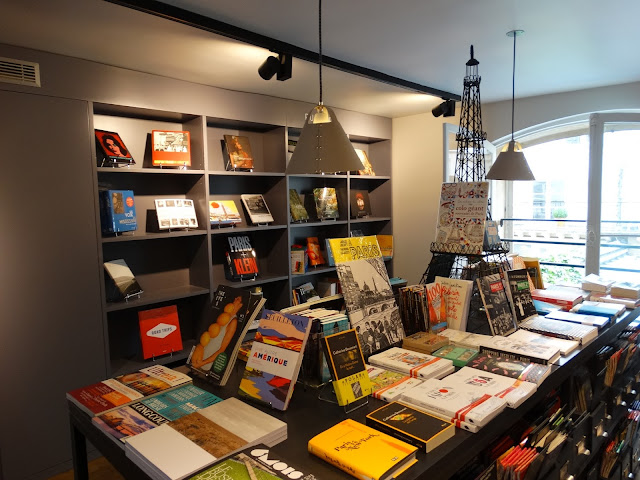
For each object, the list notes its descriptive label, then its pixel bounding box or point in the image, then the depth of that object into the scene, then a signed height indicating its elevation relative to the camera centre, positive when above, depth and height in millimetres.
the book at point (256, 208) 3725 -11
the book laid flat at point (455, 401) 1199 -586
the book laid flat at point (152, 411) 1203 -606
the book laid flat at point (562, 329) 1797 -565
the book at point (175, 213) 3163 -33
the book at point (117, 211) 2883 -7
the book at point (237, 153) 3570 +457
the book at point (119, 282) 2963 -502
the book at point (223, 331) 1493 -445
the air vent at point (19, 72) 2373 +785
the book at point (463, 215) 2211 -69
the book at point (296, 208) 3998 -22
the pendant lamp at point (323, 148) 1534 +206
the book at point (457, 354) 1602 -581
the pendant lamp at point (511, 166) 2557 +210
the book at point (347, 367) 1296 -498
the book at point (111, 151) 2914 +409
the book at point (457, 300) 1939 -446
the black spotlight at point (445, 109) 3857 +841
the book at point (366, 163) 4626 +449
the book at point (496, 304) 1880 -461
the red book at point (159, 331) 3012 -867
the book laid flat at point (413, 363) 1478 -571
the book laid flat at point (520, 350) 1596 -573
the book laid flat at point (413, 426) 1087 -587
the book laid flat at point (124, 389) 1361 -605
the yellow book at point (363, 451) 978 -594
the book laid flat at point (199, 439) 1008 -589
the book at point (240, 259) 3559 -432
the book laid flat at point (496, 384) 1324 -594
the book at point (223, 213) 3459 -44
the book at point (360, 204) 4596 +5
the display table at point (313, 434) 1040 -622
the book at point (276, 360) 1306 -481
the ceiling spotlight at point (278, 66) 2510 +818
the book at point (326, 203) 4242 +23
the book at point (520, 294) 2064 -450
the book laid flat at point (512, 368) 1462 -593
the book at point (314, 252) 4238 -465
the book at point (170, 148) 3139 +445
